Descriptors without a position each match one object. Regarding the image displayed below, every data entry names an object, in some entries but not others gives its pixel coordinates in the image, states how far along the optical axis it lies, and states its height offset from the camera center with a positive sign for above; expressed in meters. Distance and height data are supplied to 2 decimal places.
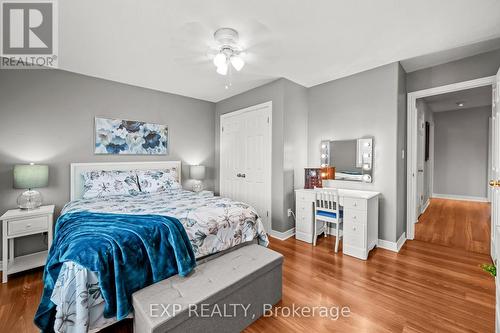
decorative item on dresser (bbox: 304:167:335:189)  3.49 -0.18
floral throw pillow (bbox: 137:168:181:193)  3.25 -0.25
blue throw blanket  1.38 -0.60
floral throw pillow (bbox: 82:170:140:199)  2.88 -0.26
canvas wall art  3.30 +0.42
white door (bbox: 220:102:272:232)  3.60 +0.12
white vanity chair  2.91 -0.60
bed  1.31 -0.57
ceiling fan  2.11 +1.21
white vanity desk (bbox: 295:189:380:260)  2.72 -0.71
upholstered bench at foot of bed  1.31 -0.86
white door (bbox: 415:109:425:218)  3.88 +0.12
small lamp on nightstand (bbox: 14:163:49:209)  2.45 -0.19
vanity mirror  3.16 +0.10
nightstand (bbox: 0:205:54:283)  2.29 -0.70
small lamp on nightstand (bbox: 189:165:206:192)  4.00 -0.16
